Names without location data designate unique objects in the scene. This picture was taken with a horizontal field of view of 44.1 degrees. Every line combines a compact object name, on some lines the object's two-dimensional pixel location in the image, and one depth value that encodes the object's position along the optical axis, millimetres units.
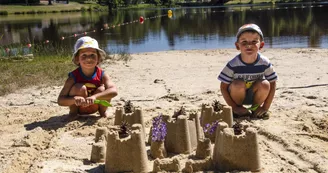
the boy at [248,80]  4723
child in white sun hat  4879
